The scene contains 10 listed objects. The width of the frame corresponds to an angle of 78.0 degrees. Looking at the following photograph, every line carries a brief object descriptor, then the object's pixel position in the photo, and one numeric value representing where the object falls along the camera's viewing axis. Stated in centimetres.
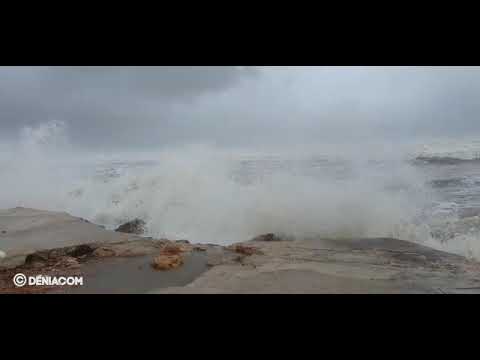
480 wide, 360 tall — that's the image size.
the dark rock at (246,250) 487
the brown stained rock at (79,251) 459
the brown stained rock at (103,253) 448
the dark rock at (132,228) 690
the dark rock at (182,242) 565
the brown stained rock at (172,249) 463
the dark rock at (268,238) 612
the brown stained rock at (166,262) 409
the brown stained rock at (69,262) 406
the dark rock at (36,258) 419
